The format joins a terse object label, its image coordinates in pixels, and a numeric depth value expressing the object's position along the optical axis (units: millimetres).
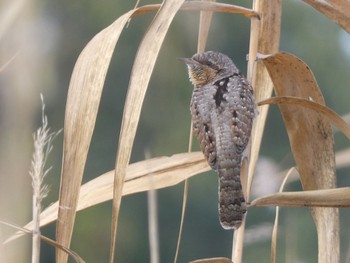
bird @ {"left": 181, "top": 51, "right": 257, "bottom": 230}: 5562
